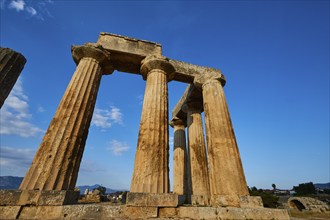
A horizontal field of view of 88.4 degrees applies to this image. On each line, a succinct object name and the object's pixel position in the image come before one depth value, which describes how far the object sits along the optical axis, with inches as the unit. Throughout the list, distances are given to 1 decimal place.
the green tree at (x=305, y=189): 2853.3
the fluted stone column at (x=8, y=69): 341.7
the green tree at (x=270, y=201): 1310.3
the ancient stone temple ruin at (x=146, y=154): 217.8
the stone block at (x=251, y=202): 273.9
